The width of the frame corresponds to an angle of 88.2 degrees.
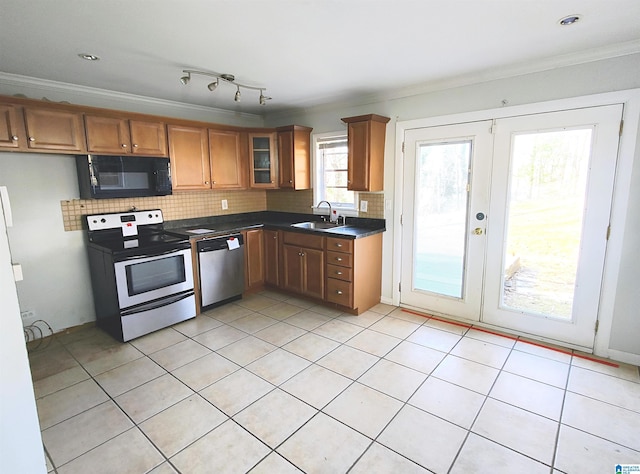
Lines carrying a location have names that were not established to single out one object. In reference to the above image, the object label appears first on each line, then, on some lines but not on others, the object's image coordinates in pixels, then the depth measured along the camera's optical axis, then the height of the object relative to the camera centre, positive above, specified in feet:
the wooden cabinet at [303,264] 12.55 -3.01
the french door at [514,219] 8.77 -1.01
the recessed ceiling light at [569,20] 6.53 +3.29
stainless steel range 9.96 -2.75
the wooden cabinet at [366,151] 11.64 +1.27
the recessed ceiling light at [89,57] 8.07 +3.25
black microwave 10.15 +0.42
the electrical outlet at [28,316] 10.09 -3.86
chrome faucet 13.96 -1.01
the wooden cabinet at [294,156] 13.98 +1.31
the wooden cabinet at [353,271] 11.63 -3.02
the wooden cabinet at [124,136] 10.07 +1.70
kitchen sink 13.69 -1.60
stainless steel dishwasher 12.13 -3.05
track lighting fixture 9.28 +3.31
